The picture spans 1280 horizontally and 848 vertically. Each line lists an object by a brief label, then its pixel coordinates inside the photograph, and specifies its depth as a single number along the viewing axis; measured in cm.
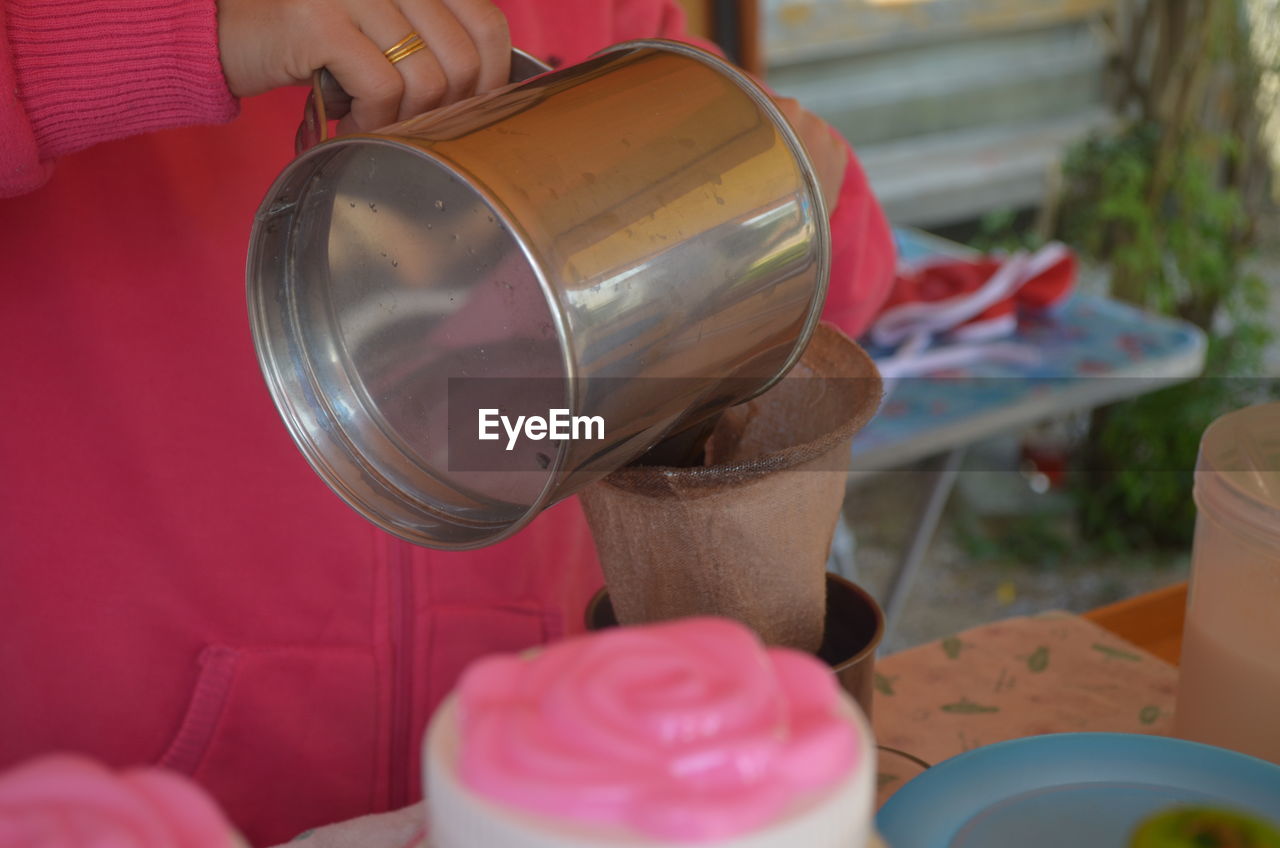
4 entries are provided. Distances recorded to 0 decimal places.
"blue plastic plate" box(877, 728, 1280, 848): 44
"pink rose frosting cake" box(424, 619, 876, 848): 30
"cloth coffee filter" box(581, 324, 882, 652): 52
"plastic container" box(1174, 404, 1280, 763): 56
